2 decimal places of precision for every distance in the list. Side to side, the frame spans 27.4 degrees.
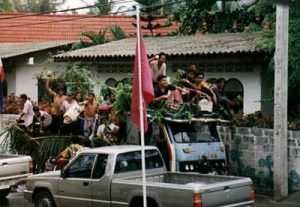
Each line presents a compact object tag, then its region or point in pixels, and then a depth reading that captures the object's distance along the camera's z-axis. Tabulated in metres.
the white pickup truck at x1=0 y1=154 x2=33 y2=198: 13.17
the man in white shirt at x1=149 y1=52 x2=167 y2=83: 14.27
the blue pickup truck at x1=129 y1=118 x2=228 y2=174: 12.43
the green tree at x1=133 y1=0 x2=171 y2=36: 23.99
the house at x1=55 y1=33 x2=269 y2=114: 17.02
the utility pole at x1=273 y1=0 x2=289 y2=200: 13.07
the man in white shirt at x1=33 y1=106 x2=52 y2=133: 16.00
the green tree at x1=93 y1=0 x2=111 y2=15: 35.06
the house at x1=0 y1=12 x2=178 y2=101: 29.80
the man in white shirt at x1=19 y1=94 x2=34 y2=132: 16.33
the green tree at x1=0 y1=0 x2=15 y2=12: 49.91
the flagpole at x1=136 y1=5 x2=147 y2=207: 8.50
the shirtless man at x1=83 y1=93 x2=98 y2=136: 15.35
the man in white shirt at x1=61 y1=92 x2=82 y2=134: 15.48
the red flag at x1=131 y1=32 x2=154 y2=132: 8.80
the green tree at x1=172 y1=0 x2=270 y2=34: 21.72
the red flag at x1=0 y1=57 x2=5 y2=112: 14.85
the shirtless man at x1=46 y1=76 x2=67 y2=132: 16.05
